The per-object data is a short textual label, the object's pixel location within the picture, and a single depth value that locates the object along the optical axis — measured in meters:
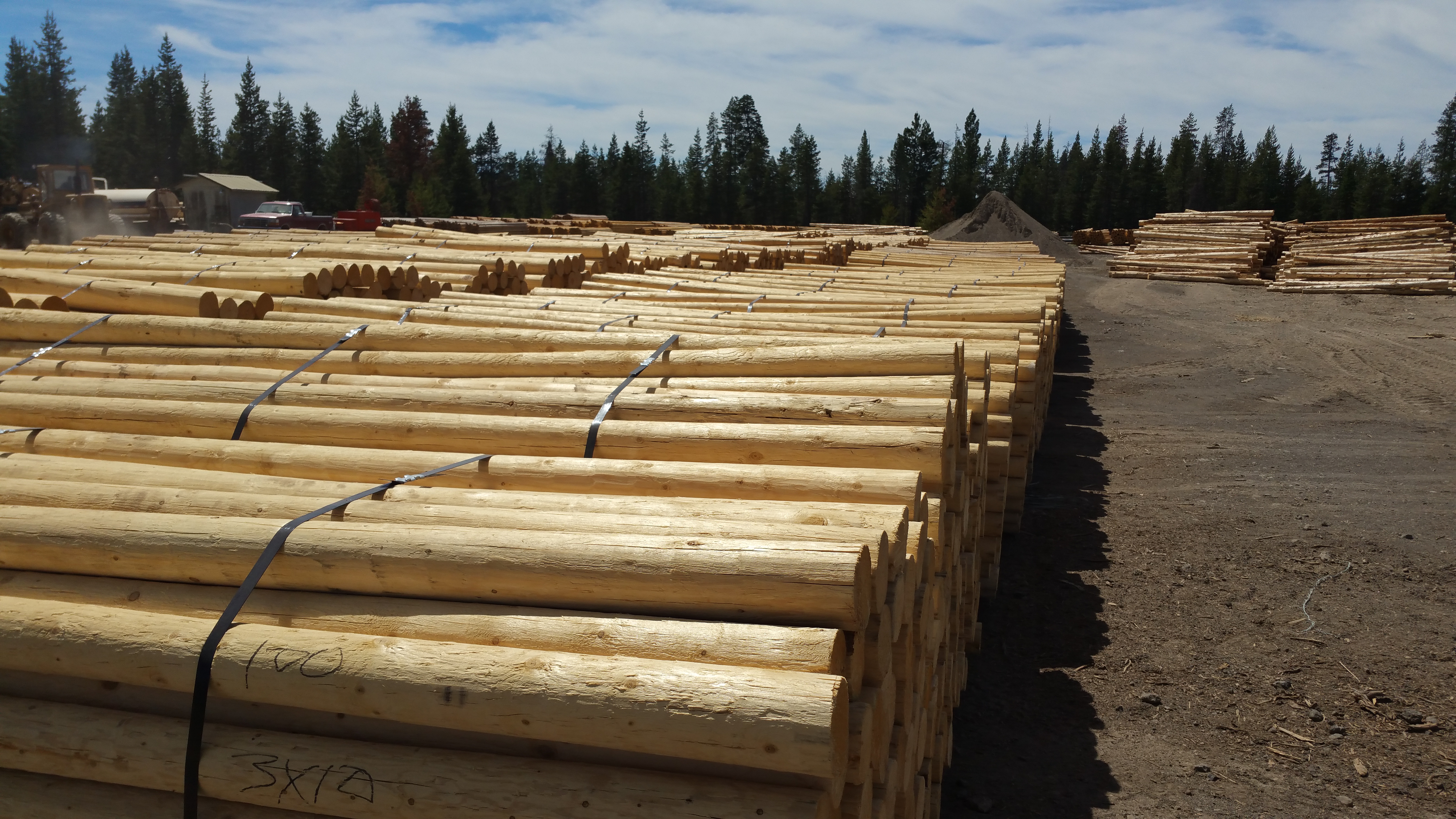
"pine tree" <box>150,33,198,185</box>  80.12
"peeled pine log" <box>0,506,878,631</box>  2.75
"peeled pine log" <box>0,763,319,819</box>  2.86
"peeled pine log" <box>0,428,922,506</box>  3.67
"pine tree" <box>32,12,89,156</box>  79.44
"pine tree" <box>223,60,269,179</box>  76.38
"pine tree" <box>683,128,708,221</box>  70.38
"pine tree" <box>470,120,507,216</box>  86.38
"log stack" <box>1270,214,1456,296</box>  25.02
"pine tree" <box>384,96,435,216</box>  76.12
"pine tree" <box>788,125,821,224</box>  76.12
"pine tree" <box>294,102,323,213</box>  71.94
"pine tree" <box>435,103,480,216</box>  63.53
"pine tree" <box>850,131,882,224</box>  76.44
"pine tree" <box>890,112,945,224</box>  78.25
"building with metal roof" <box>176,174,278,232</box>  61.03
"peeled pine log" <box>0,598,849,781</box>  2.34
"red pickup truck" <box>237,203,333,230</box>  39.72
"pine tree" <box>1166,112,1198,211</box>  71.19
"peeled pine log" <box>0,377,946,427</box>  4.32
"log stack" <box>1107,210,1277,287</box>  30.12
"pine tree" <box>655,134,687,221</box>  70.38
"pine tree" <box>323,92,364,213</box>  69.38
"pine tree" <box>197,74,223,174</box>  78.81
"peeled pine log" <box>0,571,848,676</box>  2.62
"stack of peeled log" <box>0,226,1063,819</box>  2.52
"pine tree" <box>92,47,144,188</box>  79.50
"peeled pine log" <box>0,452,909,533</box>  3.22
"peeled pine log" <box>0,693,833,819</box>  2.42
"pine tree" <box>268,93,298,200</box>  73.19
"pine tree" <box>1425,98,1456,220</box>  58.84
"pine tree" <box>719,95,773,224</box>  71.25
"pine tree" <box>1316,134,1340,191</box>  103.44
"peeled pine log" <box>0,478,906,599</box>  3.03
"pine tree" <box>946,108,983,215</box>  73.25
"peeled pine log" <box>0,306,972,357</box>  5.25
